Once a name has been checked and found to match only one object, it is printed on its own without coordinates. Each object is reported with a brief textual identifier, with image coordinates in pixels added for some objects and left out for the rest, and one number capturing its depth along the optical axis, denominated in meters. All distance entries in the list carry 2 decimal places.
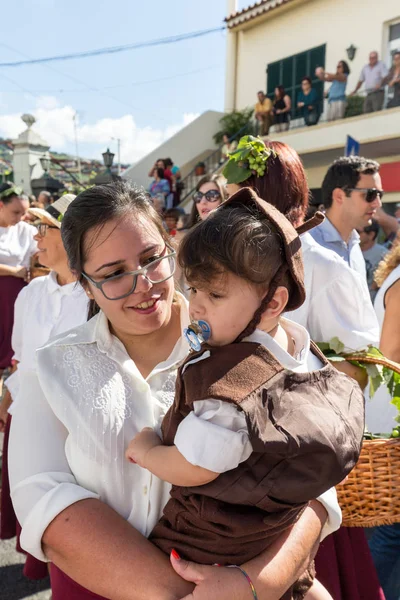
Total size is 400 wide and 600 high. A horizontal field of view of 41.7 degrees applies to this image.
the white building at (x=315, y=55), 13.27
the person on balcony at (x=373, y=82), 12.95
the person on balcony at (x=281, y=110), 15.59
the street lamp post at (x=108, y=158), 13.20
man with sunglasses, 3.50
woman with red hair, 2.39
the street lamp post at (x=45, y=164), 14.80
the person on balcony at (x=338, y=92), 13.90
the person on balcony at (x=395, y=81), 12.43
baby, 1.26
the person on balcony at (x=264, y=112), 16.19
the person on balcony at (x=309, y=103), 14.67
